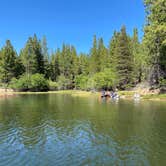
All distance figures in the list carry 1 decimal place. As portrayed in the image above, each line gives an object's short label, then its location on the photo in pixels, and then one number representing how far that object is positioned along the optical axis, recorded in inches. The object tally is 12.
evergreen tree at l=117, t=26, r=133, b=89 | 1844.2
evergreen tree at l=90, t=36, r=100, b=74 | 2356.8
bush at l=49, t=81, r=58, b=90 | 2464.1
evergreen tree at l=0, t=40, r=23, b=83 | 2392.6
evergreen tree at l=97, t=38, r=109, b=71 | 2248.6
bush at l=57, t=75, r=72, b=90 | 2547.2
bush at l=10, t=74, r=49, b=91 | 2253.3
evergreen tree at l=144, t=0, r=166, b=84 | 990.8
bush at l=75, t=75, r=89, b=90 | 2260.5
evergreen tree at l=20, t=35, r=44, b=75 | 2543.2
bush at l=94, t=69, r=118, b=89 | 1893.8
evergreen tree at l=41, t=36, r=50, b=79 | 2767.2
